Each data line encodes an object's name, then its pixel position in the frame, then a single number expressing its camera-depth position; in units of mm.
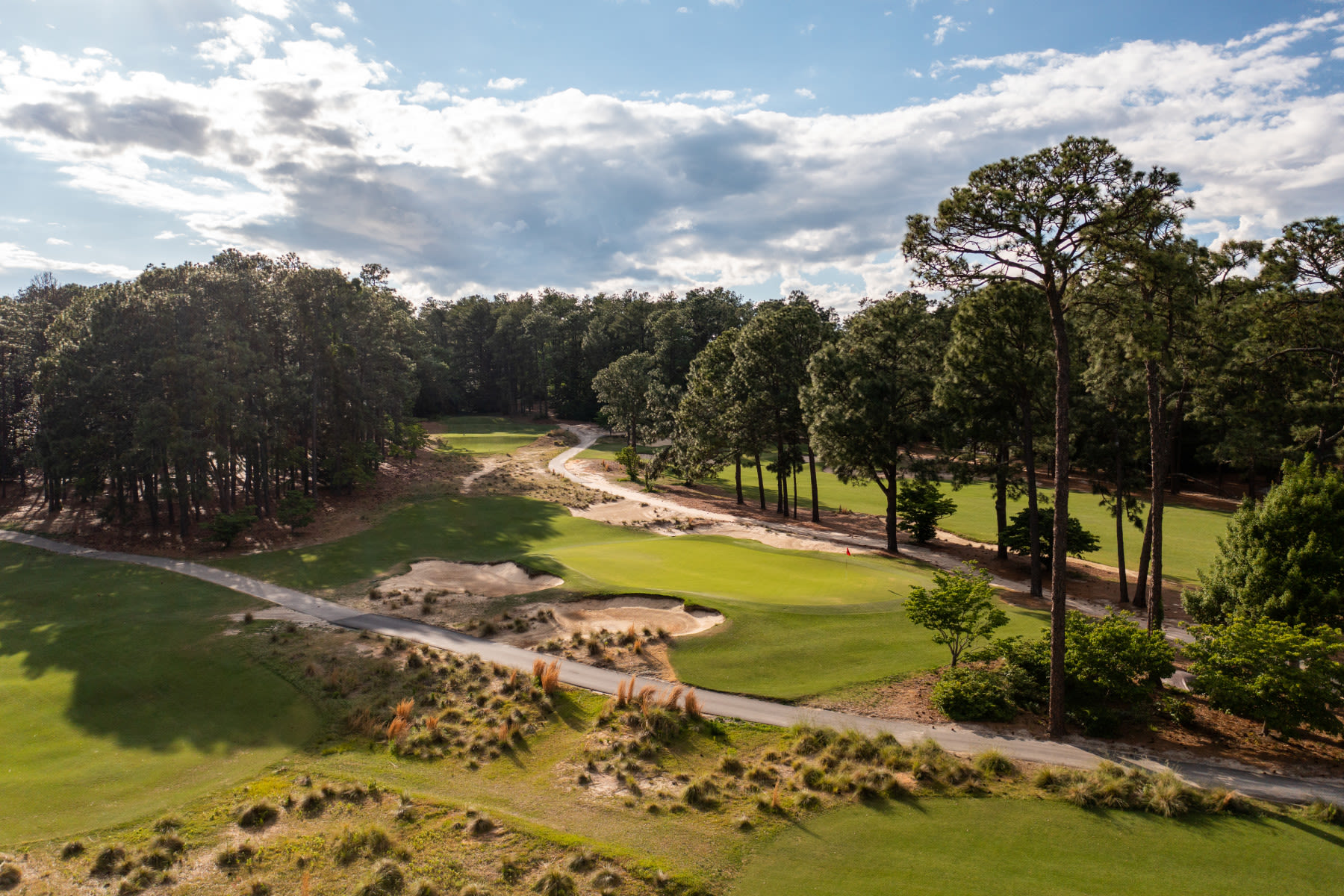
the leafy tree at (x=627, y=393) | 79000
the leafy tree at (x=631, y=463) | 66625
